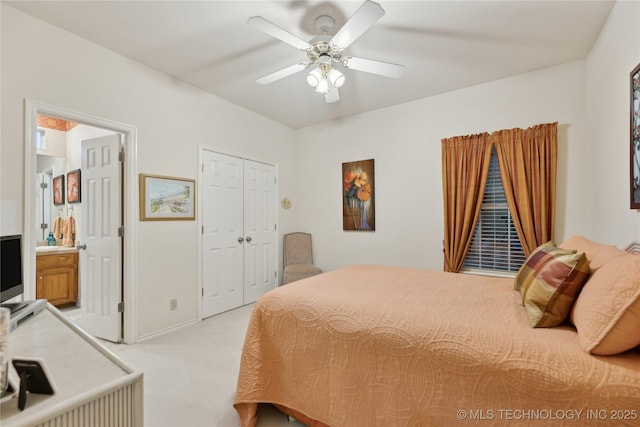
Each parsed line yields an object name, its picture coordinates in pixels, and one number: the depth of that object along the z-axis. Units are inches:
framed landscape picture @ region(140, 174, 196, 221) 114.5
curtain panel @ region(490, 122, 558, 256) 114.3
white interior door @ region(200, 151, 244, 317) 137.8
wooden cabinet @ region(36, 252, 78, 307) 144.1
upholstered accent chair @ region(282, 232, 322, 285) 175.5
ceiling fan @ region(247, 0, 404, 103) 72.1
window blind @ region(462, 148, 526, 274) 125.4
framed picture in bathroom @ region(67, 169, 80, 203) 156.3
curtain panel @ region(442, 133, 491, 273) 127.8
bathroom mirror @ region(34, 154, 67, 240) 169.8
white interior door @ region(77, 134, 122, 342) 111.3
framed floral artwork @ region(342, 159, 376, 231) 160.4
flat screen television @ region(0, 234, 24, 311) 60.6
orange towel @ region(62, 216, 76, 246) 165.0
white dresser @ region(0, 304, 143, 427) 27.2
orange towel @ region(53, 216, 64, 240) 170.6
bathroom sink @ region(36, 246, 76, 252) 146.6
